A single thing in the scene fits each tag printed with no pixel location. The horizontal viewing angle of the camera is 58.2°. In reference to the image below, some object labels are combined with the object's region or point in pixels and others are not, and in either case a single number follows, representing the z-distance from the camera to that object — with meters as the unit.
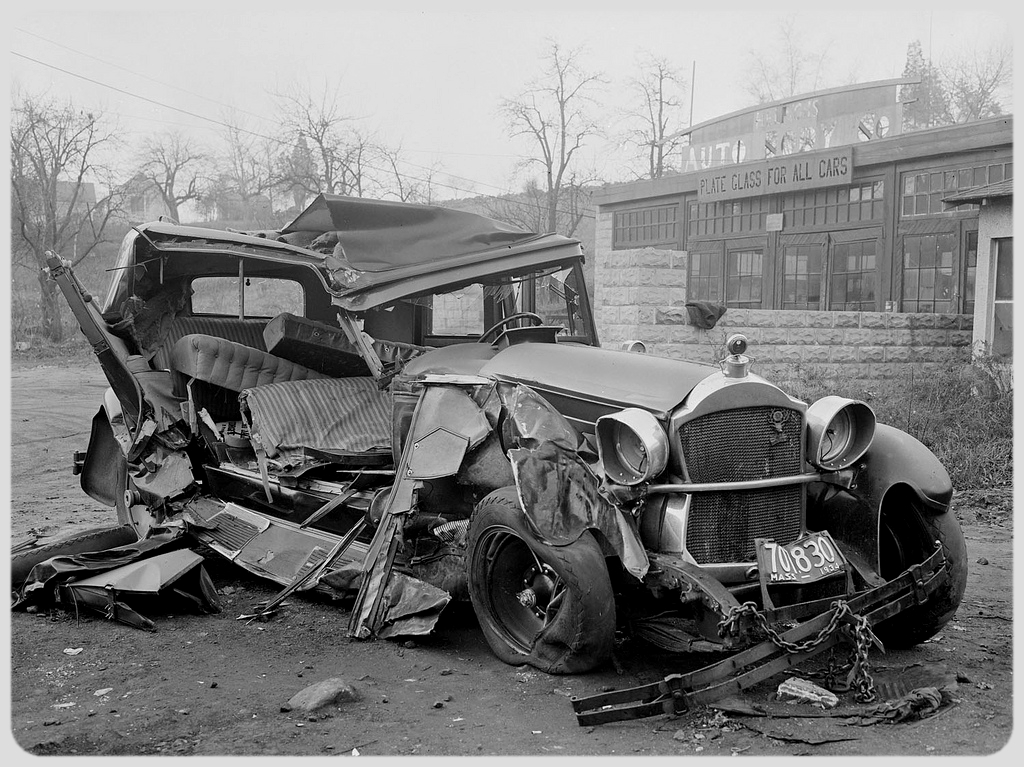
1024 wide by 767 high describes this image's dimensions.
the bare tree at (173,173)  25.33
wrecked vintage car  3.80
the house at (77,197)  23.94
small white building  11.53
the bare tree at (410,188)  22.56
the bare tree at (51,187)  22.41
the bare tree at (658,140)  20.08
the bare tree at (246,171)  23.33
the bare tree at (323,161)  22.41
